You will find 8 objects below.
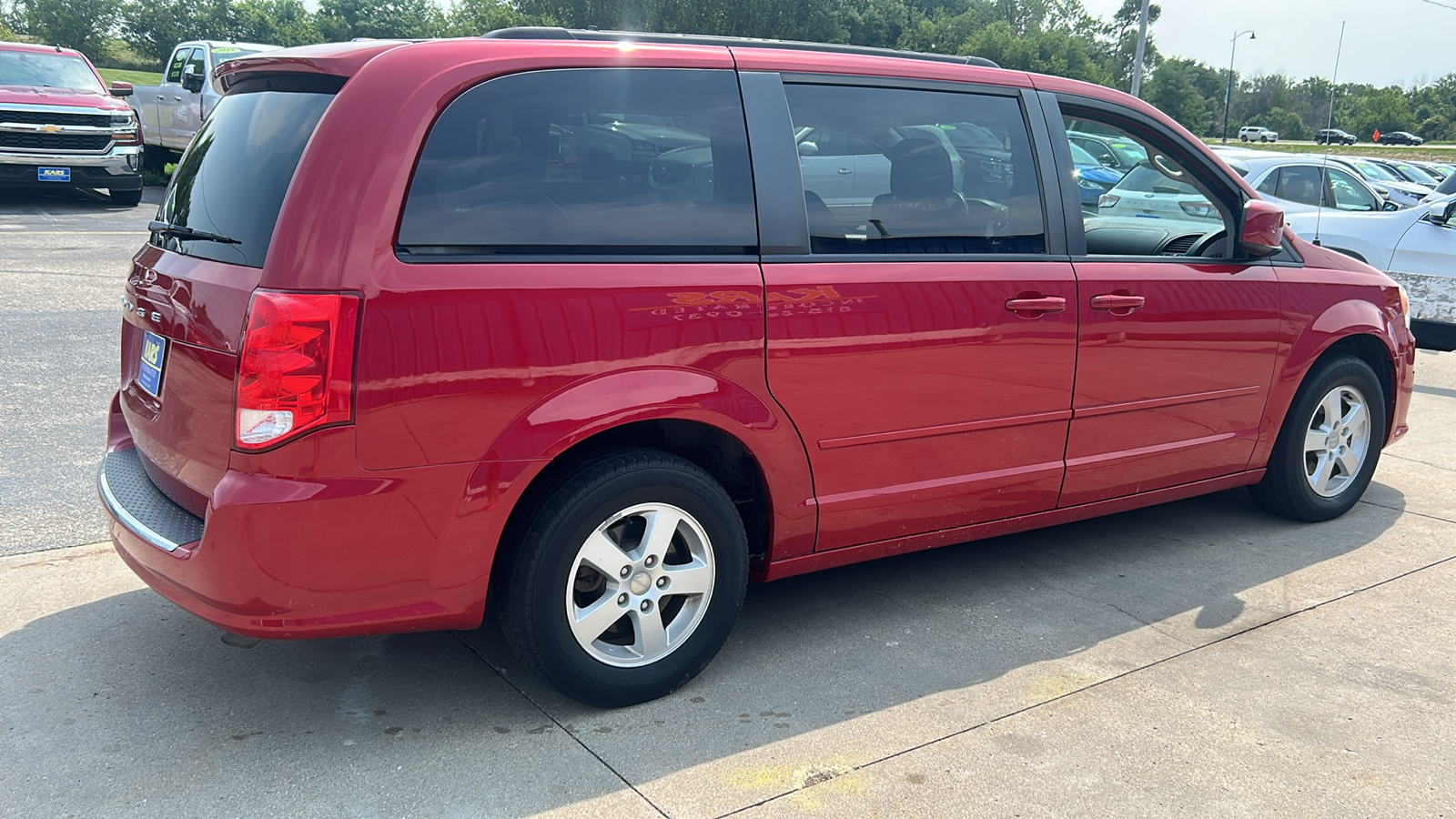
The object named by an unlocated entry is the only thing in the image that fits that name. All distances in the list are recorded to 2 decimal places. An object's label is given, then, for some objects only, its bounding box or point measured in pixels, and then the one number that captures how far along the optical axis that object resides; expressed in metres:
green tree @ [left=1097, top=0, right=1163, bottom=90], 101.88
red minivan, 2.71
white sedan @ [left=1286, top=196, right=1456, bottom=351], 8.40
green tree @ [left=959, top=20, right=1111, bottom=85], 76.00
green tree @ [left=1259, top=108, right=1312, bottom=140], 100.81
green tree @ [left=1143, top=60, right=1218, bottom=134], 76.25
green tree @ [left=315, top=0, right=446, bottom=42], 84.78
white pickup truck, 15.74
